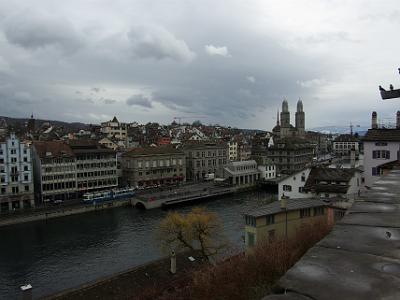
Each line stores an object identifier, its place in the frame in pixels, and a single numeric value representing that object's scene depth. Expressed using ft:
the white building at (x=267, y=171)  288.92
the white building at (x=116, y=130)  416.54
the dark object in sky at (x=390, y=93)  35.32
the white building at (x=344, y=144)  495.41
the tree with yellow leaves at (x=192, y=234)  105.19
